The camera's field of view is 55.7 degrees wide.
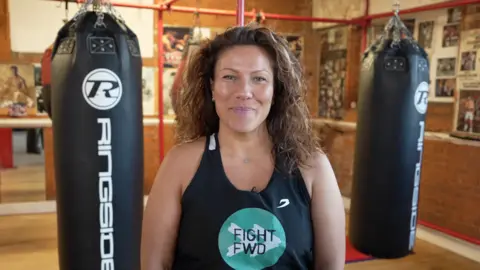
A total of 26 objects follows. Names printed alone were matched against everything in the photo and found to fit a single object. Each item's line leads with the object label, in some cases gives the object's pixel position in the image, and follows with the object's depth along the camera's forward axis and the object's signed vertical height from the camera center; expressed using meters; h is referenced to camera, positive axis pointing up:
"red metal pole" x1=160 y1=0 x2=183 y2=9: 3.28 +0.54
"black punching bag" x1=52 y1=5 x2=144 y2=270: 1.88 -0.26
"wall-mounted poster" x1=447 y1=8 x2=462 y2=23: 3.29 +0.50
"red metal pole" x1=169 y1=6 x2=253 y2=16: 3.46 +0.52
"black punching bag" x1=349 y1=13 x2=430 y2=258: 2.55 -0.33
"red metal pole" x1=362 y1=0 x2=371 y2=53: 3.79 +0.42
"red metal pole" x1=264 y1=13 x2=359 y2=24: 3.62 +0.50
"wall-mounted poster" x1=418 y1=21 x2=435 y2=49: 3.54 +0.39
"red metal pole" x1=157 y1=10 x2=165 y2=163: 3.49 -0.04
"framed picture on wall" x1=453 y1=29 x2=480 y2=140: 3.15 -0.04
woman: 1.13 -0.27
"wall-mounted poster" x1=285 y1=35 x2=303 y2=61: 4.72 +0.39
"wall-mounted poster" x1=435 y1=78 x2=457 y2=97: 3.35 -0.03
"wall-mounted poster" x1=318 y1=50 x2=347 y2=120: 4.51 -0.03
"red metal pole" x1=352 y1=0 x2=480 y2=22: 2.85 +0.51
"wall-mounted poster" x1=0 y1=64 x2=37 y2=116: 3.97 -0.13
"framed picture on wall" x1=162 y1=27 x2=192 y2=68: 4.32 +0.32
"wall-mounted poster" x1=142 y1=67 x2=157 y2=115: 4.31 -0.11
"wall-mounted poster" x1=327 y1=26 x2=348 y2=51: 4.47 +0.42
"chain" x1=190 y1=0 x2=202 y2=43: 3.41 +0.47
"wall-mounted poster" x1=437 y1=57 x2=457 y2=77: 3.35 +0.13
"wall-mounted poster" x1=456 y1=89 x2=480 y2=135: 3.16 -0.20
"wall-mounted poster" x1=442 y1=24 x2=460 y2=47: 3.31 +0.36
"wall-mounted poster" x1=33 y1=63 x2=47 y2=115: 4.04 -0.13
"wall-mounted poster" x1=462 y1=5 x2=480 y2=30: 3.13 +0.46
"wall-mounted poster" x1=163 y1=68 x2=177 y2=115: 4.37 -0.08
